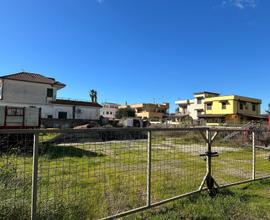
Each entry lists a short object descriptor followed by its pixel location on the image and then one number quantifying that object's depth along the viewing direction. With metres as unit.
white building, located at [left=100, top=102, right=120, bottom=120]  66.10
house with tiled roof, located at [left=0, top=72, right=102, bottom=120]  26.68
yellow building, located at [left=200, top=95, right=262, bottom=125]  38.12
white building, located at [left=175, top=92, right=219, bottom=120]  47.41
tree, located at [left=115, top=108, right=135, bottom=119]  56.85
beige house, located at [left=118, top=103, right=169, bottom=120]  60.86
